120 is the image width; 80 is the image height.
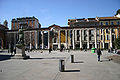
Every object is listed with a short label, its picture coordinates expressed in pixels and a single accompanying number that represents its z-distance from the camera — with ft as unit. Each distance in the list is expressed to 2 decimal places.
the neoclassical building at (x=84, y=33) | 180.34
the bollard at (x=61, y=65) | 24.47
